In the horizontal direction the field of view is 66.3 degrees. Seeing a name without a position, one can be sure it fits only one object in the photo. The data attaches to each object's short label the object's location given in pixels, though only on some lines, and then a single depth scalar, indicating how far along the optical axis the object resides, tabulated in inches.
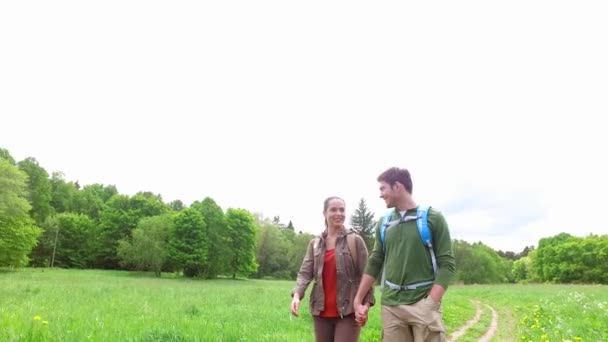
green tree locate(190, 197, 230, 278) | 2511.1
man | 156.9
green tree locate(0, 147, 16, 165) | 2232.3
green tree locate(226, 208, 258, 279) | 2568.9
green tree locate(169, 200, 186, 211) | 4365.2
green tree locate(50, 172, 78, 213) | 3393.2
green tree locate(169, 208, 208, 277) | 2383.1
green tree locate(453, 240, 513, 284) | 3973.9
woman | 189.9
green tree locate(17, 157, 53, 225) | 2603.3
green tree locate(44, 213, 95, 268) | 2837.1
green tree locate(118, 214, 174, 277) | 2315.5
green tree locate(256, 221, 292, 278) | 3425.2
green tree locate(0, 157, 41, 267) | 1699.1
